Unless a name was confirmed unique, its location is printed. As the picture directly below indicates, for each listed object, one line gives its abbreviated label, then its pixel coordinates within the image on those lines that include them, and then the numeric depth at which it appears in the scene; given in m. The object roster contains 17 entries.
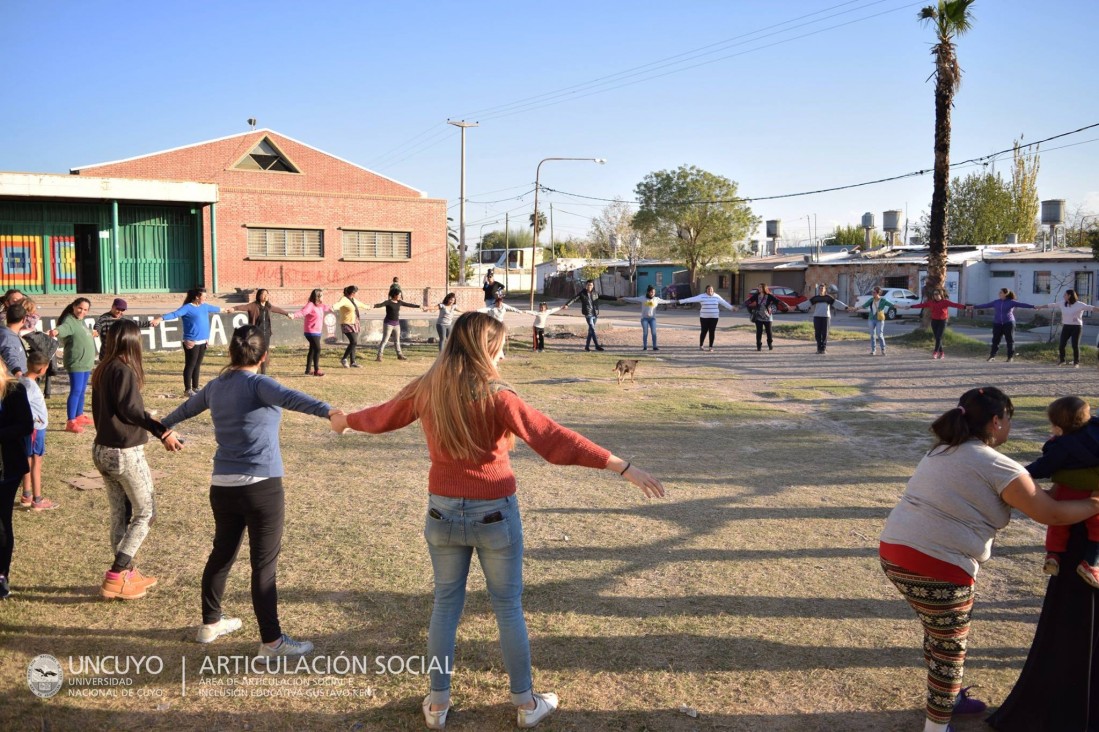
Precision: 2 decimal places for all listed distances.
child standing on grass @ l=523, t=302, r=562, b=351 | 22.20
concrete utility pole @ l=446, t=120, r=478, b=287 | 39.50
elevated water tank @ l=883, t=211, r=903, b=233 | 55.94
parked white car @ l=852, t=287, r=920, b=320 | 40.18
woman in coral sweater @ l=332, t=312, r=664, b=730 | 3.49
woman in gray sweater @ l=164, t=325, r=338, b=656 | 4.24
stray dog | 15.93
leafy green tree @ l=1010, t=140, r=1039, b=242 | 60.97
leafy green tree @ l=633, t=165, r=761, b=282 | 55.97
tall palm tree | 24.59
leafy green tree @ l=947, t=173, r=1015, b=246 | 60.78
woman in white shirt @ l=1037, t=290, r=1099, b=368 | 17.38
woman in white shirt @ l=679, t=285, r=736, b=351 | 22.39
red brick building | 34.03
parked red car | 42.26
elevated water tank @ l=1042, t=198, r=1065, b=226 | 47.84
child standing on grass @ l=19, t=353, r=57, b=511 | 5.83
